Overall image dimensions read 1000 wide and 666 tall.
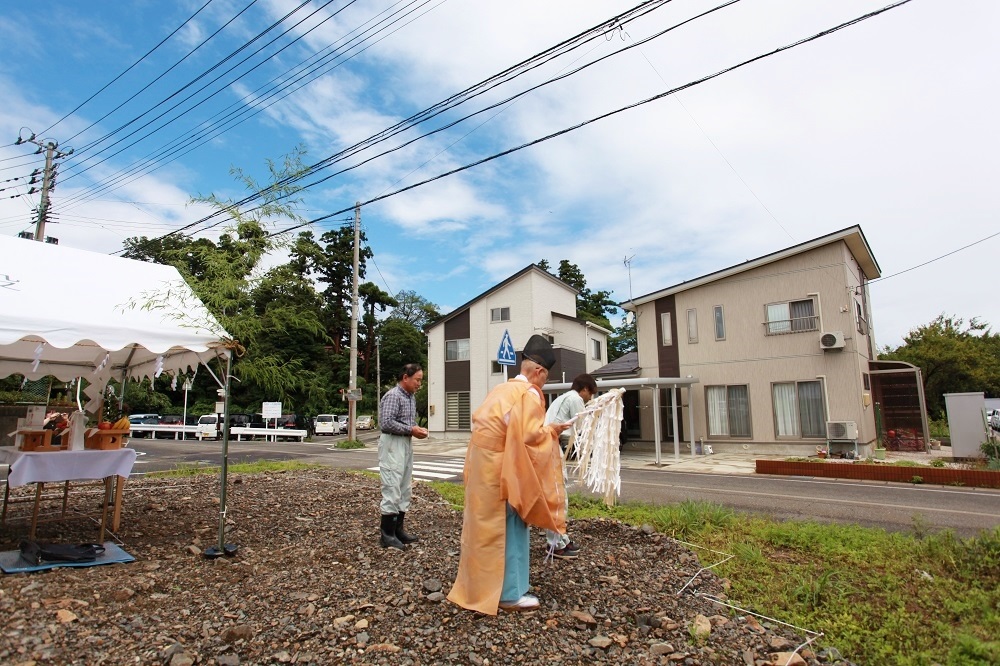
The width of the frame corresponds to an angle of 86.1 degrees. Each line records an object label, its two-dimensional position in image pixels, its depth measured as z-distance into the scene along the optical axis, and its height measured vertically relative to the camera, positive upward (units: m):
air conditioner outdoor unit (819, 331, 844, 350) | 16.02 +1.94
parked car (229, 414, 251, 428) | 35.85 -0.82
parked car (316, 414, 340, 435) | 37.16 -1.10
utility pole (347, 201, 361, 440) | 22.39 +2.80
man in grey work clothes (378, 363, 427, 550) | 4.99 -0.43
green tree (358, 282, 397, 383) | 45.41 +7.09
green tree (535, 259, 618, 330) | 45.38 +9.27
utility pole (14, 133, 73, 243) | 18.77 +8.70
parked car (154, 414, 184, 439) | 36.72 -0.70
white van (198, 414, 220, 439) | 32.47 -1.04
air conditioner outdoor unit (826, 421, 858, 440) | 15.04 -0.70
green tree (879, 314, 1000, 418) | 26.62 +2.23
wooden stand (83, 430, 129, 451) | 5.26 -0.29
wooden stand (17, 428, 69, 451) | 4.96 -0.28
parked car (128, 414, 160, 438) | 36.09 -0.68
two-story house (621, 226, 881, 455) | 16.28 +1.88
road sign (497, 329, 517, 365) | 12.56 +1.26
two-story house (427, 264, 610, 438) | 27.53 +3.61
